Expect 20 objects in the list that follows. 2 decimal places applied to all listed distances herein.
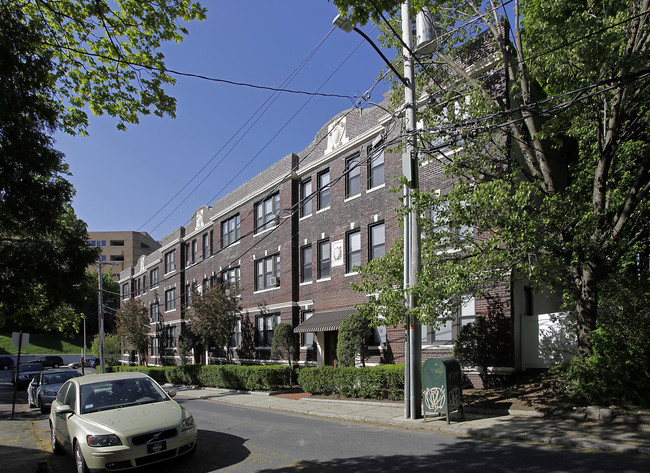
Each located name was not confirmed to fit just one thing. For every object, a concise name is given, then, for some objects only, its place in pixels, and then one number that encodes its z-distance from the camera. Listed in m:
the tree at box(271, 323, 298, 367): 22.69
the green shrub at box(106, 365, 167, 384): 31.08
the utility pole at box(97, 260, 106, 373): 35.81
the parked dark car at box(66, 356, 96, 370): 49.72
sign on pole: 16.56
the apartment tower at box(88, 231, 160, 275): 101.10
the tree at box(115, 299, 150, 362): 38.97
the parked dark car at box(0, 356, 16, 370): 58.14
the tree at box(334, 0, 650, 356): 10.31
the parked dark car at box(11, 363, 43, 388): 32.57
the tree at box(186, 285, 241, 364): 25.81
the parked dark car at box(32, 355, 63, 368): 52.00
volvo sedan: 7.00
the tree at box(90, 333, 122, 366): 46.94
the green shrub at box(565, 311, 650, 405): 9.91
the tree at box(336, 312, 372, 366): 17.67
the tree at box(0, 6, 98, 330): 5.88
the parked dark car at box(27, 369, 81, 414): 17.38
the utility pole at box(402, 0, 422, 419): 11.43
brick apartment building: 15.45
